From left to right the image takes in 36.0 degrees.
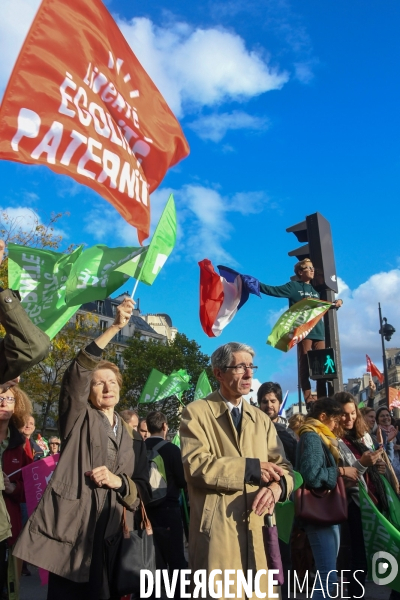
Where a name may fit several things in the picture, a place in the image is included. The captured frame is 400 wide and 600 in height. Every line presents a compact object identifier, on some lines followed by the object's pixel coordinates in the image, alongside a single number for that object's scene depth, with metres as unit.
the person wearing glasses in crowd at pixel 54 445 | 11.90
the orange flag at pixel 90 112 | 3.89
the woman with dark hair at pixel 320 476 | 4.41
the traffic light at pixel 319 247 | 7.79
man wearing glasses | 3.17
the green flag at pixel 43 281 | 5.32
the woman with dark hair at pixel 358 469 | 5.09
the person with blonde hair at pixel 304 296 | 8.01
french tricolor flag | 8.98
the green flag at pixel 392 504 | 5.38
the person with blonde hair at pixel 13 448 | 4.43
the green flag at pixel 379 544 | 4.91
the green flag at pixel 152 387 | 13.38
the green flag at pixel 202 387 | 13.28
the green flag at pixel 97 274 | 5.18
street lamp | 22.67
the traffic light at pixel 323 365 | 7.27
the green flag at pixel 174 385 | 13.61
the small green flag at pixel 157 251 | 4.66
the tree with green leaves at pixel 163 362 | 54.81
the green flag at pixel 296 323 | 7.97
